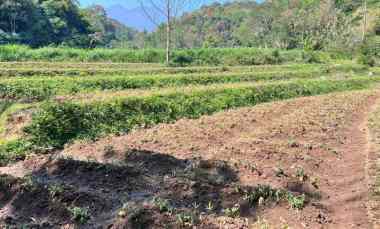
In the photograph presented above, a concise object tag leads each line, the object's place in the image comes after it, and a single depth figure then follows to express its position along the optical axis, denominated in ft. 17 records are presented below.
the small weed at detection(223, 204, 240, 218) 24.88
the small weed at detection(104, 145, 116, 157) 36.73
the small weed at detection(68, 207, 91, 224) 24.27
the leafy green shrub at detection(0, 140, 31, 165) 36.09
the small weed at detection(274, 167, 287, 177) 31.52
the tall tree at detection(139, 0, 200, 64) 99.82
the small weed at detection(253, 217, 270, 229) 22.93
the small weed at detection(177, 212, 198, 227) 22.59
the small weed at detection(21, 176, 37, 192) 27.55
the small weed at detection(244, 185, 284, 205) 26.22
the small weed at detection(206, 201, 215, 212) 25.24
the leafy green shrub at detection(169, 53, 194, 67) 100.02
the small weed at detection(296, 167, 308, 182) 31.24
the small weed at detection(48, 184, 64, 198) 26.50
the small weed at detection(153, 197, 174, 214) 23.80
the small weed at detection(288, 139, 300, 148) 39.84
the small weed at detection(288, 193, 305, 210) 25.69
